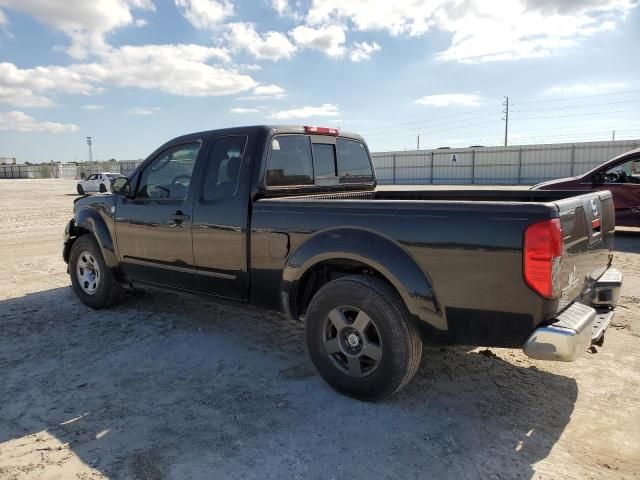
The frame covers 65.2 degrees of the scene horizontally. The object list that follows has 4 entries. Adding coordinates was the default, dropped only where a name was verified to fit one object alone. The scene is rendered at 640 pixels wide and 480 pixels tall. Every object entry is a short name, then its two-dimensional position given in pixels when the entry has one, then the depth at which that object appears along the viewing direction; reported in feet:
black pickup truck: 9.26
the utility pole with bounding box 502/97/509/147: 230.48
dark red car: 30.60
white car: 94.12
